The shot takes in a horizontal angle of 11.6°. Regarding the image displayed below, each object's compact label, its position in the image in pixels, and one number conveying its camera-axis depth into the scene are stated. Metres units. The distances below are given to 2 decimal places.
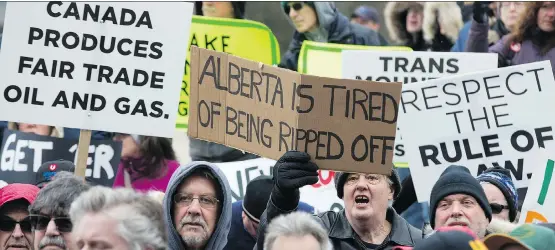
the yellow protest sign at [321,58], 20.42
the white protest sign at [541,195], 14.64
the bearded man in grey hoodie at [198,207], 11.87
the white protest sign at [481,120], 15.77
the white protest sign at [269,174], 17.83
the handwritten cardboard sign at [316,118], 12.01
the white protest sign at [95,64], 14.47
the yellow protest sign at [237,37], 20.52
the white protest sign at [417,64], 18.66
